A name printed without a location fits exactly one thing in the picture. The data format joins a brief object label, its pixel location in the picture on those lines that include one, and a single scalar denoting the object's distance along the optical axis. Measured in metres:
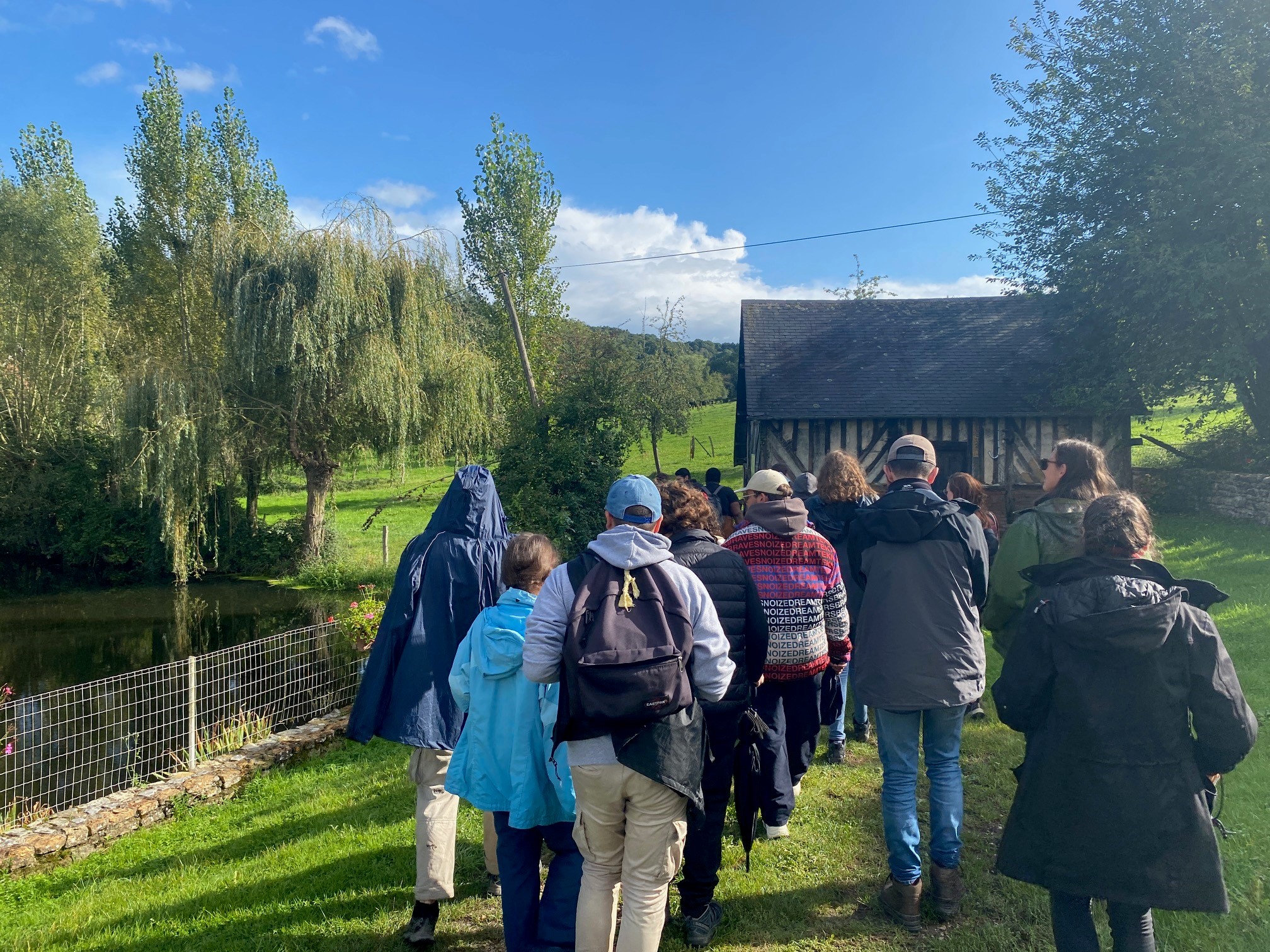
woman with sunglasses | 3.25
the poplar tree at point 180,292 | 13.85
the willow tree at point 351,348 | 13.68
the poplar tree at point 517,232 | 18.45
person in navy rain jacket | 3.21
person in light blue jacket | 2.72
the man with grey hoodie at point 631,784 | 2.42
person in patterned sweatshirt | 3.49
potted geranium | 7.97
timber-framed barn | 15.27
